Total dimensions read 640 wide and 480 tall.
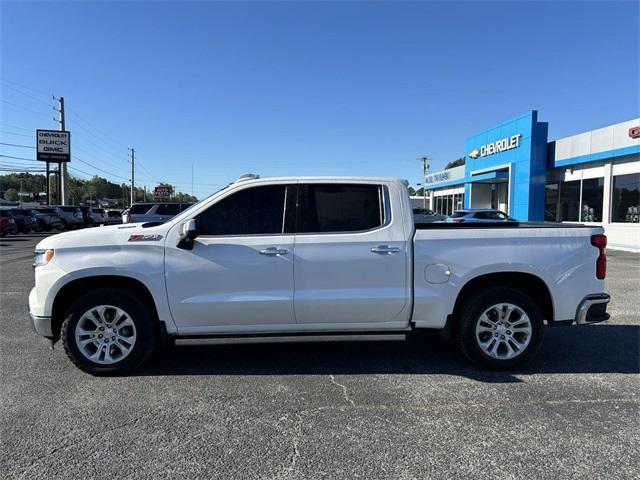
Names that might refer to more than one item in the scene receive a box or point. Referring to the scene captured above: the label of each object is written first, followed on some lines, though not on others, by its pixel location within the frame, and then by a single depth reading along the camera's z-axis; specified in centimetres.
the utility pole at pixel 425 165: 8050
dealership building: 1894
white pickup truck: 454
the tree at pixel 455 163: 11246
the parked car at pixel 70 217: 3275
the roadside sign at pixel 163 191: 8675
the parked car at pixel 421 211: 2599
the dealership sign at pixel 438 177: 4104
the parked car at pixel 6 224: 2514
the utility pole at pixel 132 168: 8400
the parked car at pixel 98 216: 3756
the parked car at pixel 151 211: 2011
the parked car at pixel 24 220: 2772
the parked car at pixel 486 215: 2092
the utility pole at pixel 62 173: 4787
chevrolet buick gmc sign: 4903
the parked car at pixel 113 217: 3822
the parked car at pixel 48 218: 3008
